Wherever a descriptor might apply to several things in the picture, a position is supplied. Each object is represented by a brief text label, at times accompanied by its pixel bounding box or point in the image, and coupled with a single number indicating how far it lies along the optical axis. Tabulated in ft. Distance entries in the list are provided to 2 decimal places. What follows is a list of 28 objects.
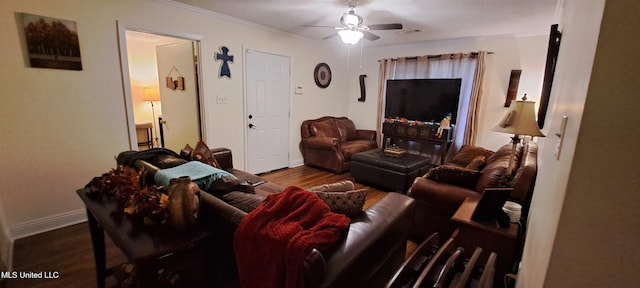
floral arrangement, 3.98
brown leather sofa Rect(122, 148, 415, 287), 3.44
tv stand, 13.84
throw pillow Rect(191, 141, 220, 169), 7.62
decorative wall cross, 11.31
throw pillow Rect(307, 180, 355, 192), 5.04
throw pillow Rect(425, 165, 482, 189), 6.97
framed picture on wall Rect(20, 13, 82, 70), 7.04
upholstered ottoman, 11.02
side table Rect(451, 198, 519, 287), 5.02
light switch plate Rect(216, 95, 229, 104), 11.53
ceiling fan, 8.95
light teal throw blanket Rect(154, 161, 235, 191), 5.05
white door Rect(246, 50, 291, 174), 12.82
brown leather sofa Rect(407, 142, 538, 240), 5.78
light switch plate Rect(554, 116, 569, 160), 2.56
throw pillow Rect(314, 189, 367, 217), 4.65
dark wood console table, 3.36
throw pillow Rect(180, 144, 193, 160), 7.69
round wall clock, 15.90
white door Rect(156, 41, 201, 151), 11.59
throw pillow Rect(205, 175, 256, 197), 4.89
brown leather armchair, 14.06
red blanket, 3.24
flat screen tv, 14.01
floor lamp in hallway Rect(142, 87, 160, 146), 16.99
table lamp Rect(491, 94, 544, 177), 6.14
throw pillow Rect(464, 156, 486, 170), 8.23
